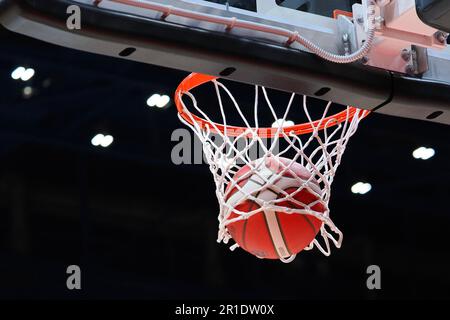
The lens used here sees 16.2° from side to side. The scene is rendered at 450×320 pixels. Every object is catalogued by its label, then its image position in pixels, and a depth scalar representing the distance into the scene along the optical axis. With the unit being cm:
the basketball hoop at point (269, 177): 475
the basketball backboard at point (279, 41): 351
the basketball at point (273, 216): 477
